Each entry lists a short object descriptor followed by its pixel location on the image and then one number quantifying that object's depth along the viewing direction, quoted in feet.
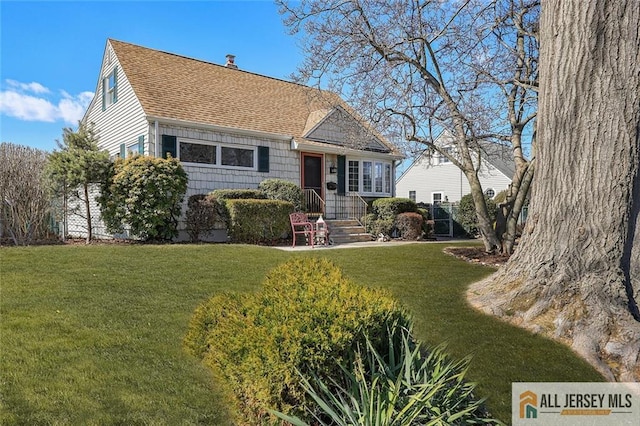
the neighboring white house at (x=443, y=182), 82.38
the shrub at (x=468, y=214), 53.26
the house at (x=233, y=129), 38.11
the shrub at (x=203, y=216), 33.99
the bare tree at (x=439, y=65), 28.81
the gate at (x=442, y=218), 55.98
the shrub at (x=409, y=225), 43.38
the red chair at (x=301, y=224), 34.90
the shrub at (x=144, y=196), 31.04
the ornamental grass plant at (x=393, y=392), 5.35
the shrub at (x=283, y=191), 39.34
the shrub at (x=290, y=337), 5.53
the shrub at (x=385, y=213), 43.78
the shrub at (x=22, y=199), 32.83
